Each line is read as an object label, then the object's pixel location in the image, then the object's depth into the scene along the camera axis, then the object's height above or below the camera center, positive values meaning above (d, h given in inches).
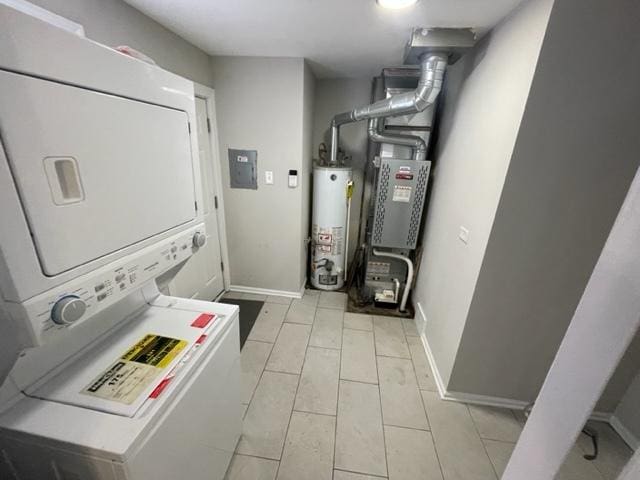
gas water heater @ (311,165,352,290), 104.2 -25.4
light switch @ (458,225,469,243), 64.2 -15.4
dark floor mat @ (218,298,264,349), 89.8 -57.5
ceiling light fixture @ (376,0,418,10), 50.1 +31.4
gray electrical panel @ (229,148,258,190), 95.0 -3.4
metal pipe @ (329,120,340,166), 105.2 +9.5
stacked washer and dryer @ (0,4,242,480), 20.0 -11.0
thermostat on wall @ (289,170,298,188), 94.7 -5.8
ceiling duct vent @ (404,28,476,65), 61.4 +30.6
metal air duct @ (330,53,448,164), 68.7 +20.3
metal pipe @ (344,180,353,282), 106.1 -13.7
